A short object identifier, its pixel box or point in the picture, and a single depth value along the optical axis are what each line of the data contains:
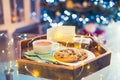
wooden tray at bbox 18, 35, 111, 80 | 0.84
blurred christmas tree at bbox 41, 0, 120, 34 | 2.06
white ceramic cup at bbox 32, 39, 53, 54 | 0.98
